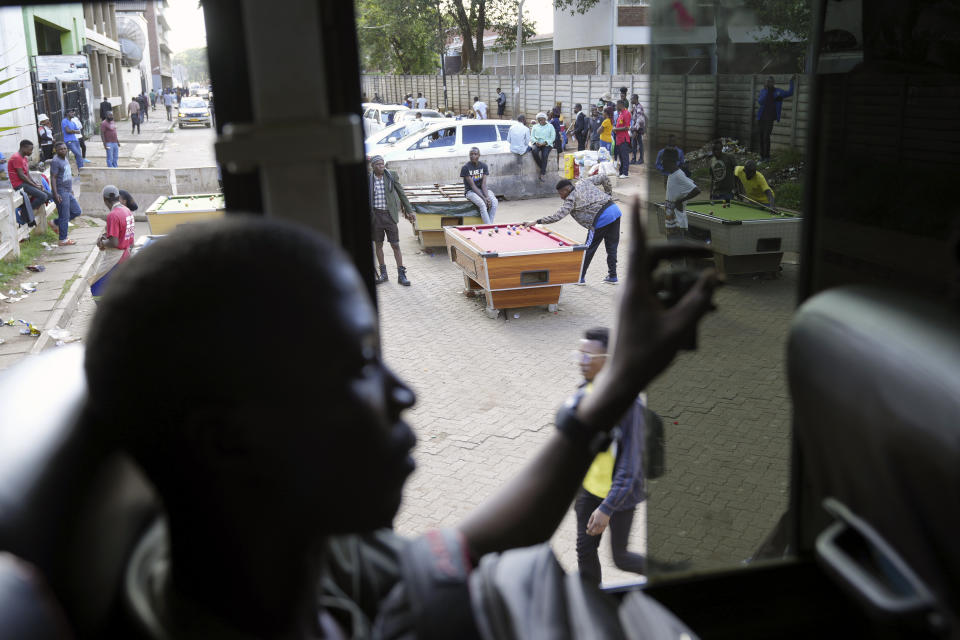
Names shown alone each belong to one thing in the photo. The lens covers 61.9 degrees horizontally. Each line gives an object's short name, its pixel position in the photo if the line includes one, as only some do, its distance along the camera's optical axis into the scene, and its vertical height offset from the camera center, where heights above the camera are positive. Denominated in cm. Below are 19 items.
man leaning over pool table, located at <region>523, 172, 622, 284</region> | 998 -112
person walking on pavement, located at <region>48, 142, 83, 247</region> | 1253 -86
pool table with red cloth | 910 -166
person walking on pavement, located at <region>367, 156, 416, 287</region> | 1058 -111
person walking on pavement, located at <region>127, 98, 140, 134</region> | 2879 +66
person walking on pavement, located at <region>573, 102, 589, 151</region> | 2064 -27
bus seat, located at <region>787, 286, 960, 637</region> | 100 -40
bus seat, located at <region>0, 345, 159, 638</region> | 100 -47
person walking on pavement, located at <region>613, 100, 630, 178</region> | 1741 -40
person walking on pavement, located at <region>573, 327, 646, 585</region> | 368 -182
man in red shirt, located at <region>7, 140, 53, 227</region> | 1184 -70
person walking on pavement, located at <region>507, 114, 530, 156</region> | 1686 -39
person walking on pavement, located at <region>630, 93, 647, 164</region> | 1844 -17
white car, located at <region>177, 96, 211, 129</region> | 3388 +67
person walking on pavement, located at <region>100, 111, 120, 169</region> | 1836 -19
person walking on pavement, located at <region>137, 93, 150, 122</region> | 3389 +100
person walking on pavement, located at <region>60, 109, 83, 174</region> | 1752 -5
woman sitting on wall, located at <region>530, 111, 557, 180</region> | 1683 -42
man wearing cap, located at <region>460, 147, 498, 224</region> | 1256 -107
